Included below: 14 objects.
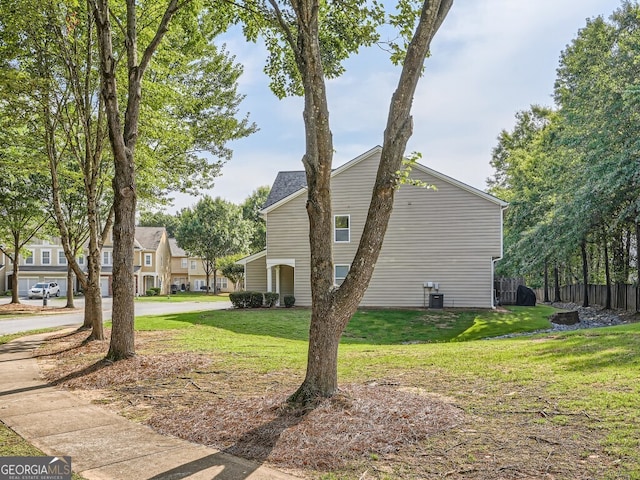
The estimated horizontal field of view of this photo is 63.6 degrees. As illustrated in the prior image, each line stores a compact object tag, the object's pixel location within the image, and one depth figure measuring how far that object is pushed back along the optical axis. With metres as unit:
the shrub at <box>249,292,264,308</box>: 24.64
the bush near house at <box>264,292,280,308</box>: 24.83
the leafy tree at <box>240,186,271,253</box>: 57.06
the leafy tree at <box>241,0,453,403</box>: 5.72
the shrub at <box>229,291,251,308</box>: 24.61
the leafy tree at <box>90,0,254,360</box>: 9.39
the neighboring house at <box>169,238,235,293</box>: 59.19
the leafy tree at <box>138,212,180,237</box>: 73.31
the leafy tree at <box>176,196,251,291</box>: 49.34
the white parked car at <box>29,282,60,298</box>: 44.41
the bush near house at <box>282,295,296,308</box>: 24.31
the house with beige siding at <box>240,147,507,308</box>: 22.58
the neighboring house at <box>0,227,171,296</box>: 48.34
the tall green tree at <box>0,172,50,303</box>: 24.38
